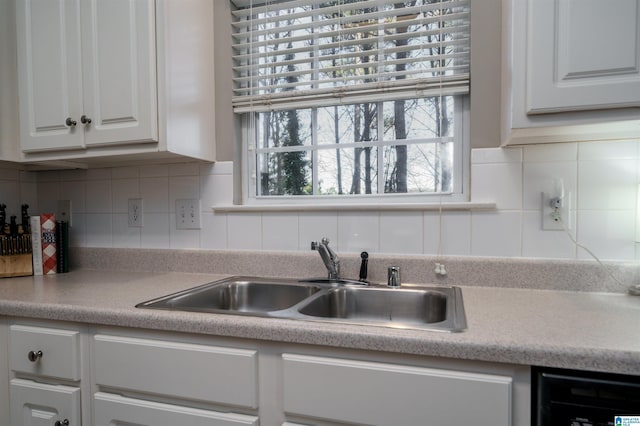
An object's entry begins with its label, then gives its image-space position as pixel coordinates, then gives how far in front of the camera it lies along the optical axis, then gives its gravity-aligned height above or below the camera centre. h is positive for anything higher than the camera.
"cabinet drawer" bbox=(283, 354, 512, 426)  0.68 -0.39
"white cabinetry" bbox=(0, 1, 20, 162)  1.34 +0.46
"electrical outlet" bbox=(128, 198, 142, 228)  1.59 -0.04
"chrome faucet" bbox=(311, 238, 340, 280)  1.23 -0.20
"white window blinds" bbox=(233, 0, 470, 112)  1.30 +0.61
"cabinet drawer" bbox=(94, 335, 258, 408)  0.83 -0.41
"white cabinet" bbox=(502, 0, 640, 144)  0.83 +0.33
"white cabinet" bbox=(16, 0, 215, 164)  1.19 +0.45
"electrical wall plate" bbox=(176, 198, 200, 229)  1.51 -0.04
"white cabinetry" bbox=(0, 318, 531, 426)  0.70 -0.41
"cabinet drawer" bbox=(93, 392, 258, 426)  0.84 -0.52
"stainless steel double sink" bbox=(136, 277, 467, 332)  1.08 -0.32
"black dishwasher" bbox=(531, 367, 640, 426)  0.62 -0.36
